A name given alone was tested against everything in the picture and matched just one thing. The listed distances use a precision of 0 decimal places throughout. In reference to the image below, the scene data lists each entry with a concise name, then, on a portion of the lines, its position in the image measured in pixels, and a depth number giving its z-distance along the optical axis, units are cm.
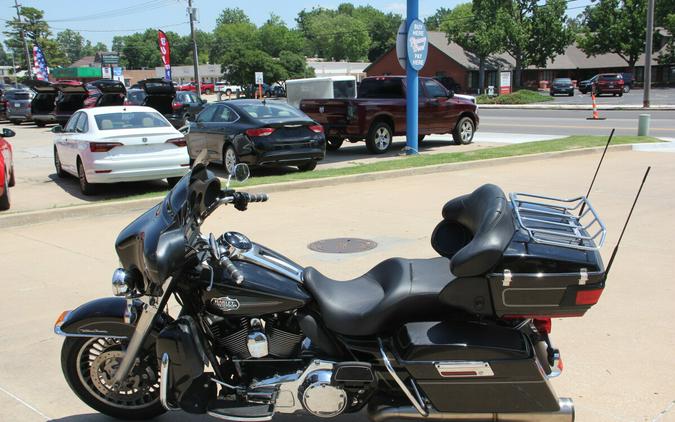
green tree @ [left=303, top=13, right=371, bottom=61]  13400
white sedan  1059
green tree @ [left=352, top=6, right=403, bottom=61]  12875
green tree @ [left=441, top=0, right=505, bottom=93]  6131
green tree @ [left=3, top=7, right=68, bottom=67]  9700
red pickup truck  1617
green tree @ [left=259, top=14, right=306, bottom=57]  9100
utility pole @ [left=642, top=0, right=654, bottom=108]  2973
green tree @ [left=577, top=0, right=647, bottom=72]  6325
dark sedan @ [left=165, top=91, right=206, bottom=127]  2071
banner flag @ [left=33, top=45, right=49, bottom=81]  4960
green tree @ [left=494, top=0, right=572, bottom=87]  6225
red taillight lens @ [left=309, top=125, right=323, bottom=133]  1321
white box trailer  2341
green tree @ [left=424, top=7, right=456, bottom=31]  17454
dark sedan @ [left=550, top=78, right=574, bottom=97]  5391
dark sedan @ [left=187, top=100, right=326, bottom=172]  1262
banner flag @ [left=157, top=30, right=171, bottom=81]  3938
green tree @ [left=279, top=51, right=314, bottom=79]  7194
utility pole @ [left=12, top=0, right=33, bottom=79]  7181
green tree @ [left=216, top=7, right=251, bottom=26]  18912
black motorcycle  293
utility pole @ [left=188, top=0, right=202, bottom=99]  4125
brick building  6675
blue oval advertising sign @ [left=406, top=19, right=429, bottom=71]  1491
